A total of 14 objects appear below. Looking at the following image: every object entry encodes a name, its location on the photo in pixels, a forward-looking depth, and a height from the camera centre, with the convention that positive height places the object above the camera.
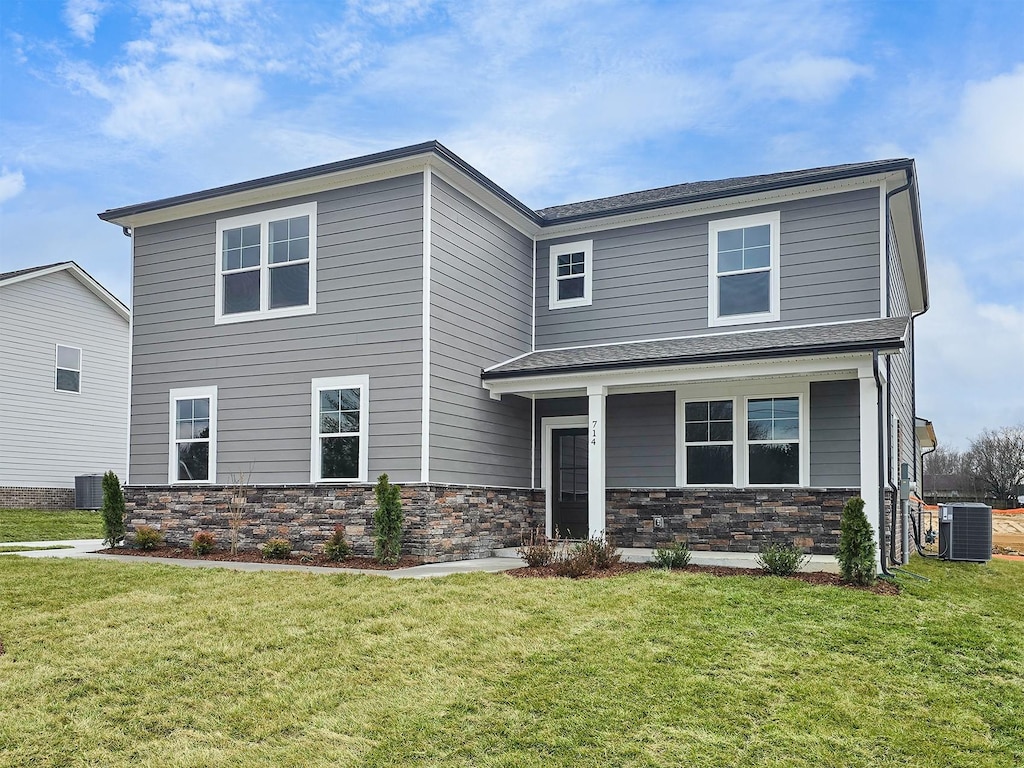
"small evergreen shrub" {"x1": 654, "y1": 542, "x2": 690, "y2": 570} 10.92 -1.37
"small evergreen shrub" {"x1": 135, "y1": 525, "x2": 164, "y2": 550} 13.77 -1.47
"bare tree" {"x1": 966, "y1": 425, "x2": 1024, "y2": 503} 41.81 -0.68
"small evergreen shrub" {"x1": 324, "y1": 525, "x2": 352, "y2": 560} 12.07 -1.41
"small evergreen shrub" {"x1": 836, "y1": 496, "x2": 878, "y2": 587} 9.82 -1.12
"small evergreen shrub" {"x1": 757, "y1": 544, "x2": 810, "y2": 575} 10.13 -1.30
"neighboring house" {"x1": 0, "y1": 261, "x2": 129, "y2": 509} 21.08 +1.52
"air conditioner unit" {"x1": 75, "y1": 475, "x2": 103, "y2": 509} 22.25 -1.23
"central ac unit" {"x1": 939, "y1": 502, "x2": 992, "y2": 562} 15.49 -1.47
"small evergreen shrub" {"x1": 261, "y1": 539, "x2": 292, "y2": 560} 12.48 -1.49
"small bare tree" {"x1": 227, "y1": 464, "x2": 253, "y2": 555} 13.33 -0.90
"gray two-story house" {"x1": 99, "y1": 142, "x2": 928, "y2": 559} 12.50 +1.35
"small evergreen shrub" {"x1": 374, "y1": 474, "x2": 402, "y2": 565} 11.66 -1.01
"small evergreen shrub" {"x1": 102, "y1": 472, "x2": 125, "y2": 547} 14.24 -1.09
